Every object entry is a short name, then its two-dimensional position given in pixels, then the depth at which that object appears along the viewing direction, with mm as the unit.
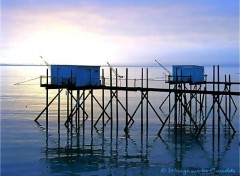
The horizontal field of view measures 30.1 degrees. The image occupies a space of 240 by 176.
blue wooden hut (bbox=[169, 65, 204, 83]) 39906
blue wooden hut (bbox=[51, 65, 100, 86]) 34469
